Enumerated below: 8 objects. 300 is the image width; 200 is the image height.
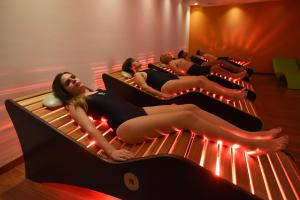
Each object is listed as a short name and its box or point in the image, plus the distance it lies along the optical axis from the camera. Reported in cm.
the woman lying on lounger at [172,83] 351
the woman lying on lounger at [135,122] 188
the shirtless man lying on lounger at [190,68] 469
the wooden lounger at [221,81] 393
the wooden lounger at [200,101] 284
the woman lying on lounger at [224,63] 568
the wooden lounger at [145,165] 149
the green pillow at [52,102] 206
